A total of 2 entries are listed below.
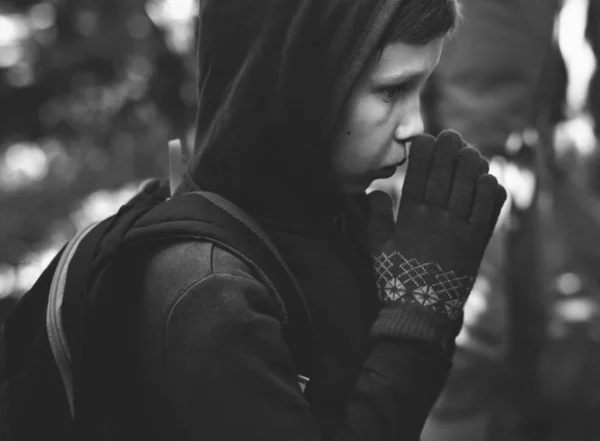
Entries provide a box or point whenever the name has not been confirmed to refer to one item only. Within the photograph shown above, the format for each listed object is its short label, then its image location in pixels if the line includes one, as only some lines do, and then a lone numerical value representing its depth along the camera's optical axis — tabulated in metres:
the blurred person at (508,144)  2.09
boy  1.14
